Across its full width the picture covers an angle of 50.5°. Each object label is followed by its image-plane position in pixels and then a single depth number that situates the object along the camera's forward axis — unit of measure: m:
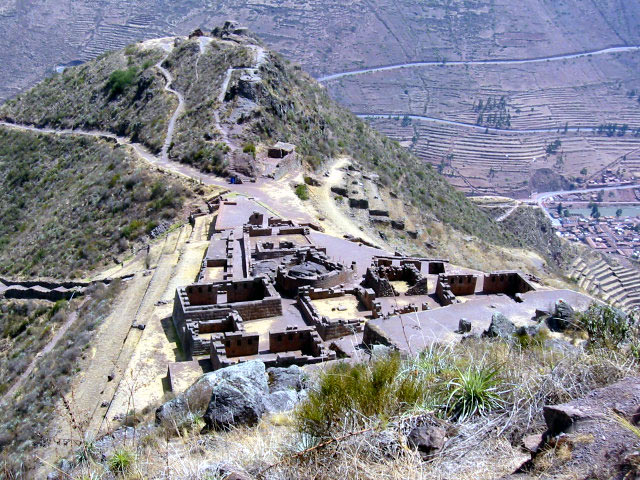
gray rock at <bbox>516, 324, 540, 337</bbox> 18.93
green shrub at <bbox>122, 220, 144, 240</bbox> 41.67
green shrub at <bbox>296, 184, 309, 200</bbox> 45.92
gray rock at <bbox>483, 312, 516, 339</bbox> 19.47
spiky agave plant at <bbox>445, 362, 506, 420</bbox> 8.66
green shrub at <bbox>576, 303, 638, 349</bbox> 12.31
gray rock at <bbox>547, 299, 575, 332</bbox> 20.56
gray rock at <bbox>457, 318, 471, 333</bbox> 20.81
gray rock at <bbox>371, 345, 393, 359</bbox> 14.61
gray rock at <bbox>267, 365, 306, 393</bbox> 14.19
